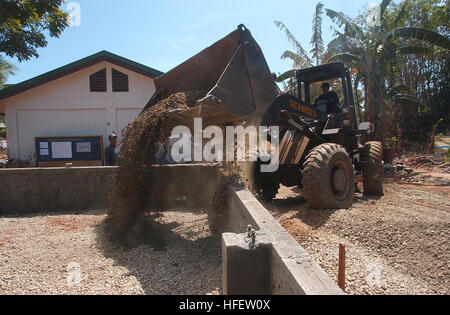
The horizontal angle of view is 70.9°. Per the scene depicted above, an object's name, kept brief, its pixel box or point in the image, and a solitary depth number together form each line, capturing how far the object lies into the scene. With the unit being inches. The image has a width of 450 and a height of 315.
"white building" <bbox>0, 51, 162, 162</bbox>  395.2
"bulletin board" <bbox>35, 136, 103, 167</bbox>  375.2
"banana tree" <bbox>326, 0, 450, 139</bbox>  453.7
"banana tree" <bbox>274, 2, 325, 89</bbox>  550.0
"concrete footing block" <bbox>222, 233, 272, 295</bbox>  86.4
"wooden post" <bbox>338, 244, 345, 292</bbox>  103.5
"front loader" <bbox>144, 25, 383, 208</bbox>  159.2
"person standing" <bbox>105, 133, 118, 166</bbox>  275.1
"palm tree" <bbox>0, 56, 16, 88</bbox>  790.8
